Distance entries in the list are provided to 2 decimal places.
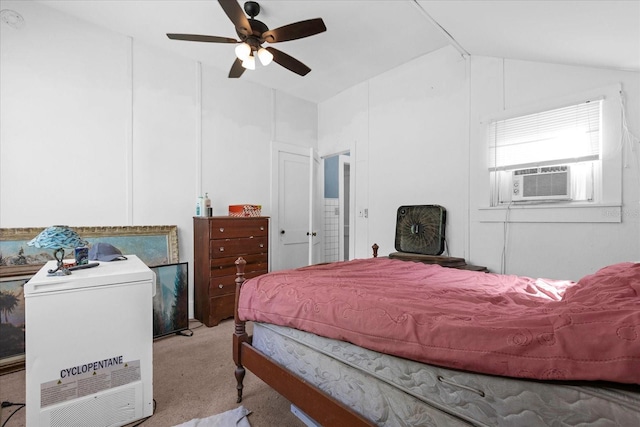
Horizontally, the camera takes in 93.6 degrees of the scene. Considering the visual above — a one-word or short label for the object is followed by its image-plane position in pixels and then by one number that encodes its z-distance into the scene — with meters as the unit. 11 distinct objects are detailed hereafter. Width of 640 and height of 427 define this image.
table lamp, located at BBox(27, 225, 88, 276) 1.67
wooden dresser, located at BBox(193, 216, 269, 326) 3.40
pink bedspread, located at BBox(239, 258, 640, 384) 0.85
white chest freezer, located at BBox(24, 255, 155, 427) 1.56
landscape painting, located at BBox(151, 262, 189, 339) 3.12
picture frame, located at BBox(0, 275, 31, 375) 2.41
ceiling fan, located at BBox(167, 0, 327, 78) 2.20
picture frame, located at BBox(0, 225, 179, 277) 2.59
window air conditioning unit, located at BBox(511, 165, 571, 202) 2.51
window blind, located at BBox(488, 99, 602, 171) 2.41
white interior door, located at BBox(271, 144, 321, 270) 4.50
